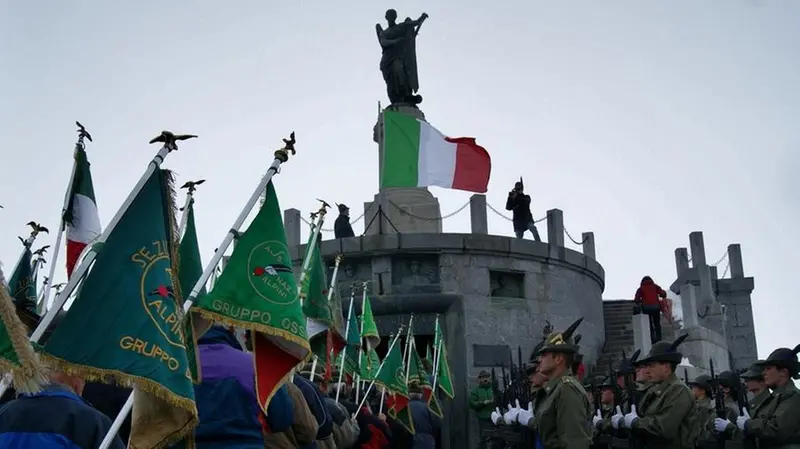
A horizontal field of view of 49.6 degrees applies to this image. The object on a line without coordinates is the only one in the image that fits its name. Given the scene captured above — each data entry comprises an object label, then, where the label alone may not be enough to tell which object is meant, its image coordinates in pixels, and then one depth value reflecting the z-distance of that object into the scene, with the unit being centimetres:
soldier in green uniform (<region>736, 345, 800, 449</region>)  674
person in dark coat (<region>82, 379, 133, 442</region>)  583
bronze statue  2106
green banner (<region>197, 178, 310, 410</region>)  490
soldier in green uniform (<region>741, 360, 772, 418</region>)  756
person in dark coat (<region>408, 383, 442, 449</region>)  1213
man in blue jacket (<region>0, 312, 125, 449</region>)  315
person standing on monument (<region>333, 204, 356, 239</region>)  1905
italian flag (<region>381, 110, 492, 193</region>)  1711
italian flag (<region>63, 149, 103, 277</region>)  708
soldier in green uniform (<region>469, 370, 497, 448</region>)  1603
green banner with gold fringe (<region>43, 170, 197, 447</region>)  350
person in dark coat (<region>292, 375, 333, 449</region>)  576
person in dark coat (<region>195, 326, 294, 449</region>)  457
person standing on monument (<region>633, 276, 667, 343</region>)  1745
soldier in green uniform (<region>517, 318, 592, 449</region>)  598
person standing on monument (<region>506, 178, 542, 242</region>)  1930
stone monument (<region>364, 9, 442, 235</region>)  1934
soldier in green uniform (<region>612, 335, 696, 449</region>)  659
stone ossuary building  1714
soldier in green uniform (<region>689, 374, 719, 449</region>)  805
